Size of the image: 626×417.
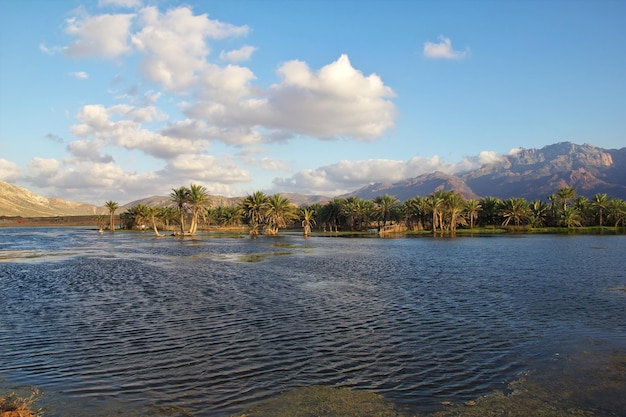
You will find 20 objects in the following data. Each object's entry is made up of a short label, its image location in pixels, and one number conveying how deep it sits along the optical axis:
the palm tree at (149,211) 122.06
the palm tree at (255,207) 91.75
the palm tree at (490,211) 113.22
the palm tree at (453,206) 103.88
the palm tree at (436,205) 102.62
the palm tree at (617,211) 104.69
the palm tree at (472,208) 110.28
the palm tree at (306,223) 93.36
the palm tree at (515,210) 107.41
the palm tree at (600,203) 106.50
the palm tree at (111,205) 115.28
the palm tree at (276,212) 91.38
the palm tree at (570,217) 106.56
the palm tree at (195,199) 85.81
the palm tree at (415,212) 106.31
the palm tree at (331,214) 117.44
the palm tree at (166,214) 138.62
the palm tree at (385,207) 111.94
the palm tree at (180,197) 86.56
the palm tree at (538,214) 110.91
